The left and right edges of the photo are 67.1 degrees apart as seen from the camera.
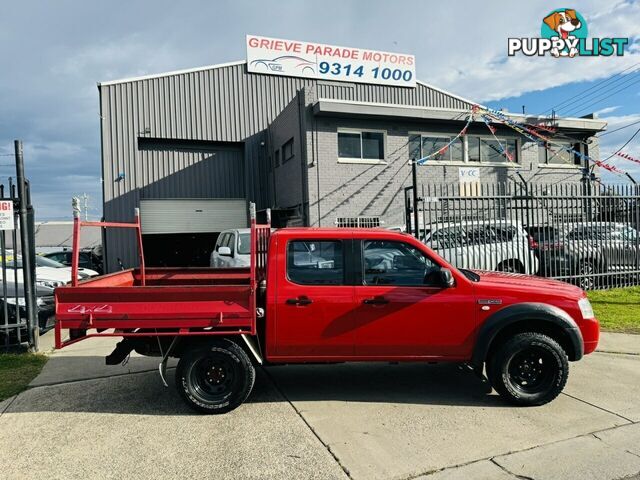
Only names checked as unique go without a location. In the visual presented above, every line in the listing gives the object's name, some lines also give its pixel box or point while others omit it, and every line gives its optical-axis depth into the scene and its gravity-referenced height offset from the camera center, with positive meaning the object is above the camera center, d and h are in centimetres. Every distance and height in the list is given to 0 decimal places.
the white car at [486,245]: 988 -28
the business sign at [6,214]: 699 +46
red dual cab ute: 447 -79
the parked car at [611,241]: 1104 -31
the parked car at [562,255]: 1076 -59
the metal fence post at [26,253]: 711 -11
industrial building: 1558 +313
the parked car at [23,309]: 726 -100
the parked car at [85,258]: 1759 -55
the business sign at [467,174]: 1672 +202
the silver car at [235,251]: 1000 -24
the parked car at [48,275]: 854 -62
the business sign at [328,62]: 2027 +740
